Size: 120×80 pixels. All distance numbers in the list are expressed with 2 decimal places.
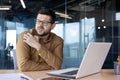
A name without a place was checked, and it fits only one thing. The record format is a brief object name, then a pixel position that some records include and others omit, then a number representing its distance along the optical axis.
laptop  1.48
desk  1.63
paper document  1.57
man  2.06
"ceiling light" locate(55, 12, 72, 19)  6.73
